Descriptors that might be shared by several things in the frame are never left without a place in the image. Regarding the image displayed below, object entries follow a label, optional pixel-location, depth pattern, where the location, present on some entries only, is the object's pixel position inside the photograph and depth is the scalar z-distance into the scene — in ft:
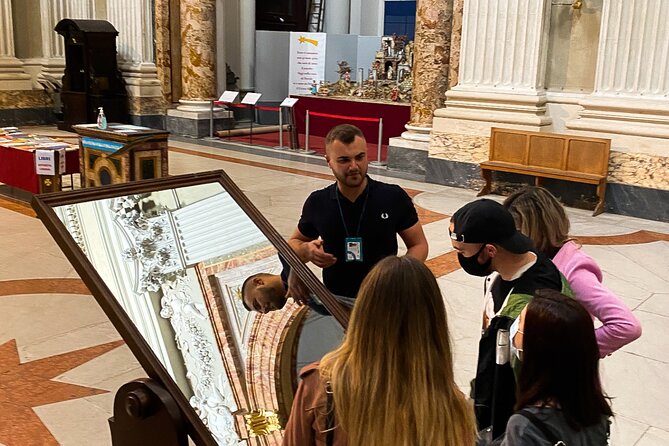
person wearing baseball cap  7.72
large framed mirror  6.97
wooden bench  29.30
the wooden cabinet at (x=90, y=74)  51.72
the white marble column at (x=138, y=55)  53.11
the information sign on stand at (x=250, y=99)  48.65
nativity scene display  50.08
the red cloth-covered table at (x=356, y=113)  46.47
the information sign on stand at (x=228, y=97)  48.98
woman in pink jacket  8.70
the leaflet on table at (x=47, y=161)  28.81
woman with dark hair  6.13
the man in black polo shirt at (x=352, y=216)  10.89
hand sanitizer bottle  29.58
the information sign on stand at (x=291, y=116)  46.14
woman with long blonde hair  5.44
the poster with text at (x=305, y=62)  58.18
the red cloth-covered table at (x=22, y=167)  29.40
